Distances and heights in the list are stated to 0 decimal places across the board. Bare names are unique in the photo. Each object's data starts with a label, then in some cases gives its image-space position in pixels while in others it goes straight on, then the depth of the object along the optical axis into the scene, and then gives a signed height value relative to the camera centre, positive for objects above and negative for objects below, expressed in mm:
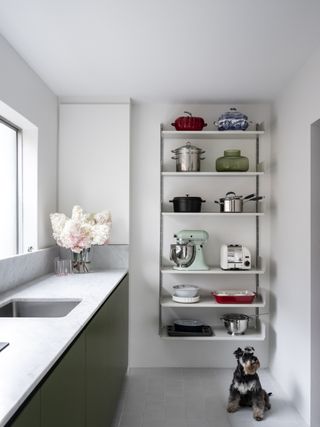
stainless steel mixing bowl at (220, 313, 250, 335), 3227 -915
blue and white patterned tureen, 3244 +799
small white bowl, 3230 -640
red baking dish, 3199 -683
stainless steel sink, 2004 -479
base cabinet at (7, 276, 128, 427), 1048 -621
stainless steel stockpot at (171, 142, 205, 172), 3260 +492
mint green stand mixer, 3225 -288
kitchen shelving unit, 3197 -165
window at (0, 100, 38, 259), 2795 +221
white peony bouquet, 2850 -110
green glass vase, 3271 +459
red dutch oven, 3271 +790
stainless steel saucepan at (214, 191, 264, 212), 3215 +108
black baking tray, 3199 -981
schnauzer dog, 2621 -1198
